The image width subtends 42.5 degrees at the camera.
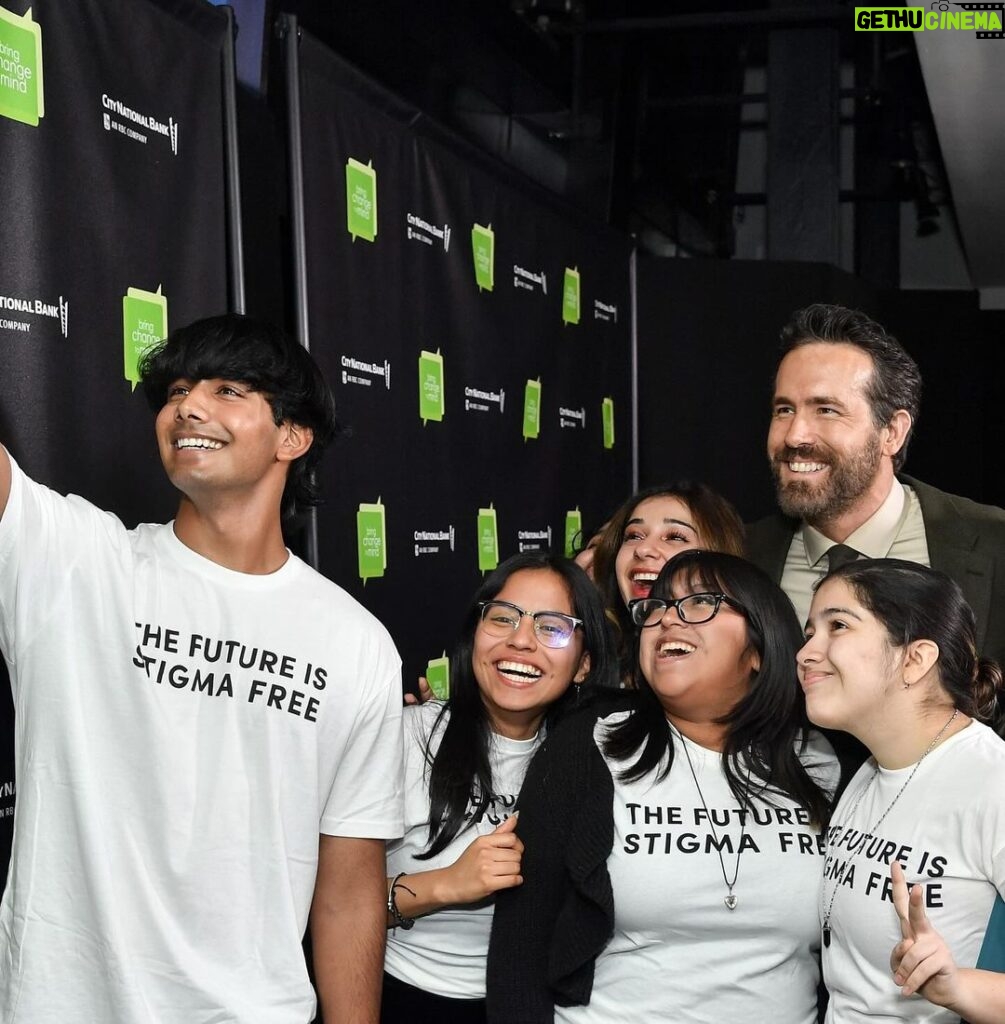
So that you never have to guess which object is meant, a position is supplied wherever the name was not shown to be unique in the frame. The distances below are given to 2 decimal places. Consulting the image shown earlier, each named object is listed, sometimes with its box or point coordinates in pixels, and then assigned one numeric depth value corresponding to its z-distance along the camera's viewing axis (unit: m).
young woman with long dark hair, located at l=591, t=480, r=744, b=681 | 2.84
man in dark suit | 2.70
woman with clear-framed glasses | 2.21
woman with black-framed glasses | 2.05
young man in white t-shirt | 1.78
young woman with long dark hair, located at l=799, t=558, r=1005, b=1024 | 1.86
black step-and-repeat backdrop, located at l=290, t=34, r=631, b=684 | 3.27
